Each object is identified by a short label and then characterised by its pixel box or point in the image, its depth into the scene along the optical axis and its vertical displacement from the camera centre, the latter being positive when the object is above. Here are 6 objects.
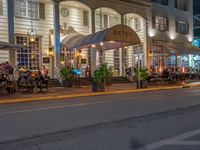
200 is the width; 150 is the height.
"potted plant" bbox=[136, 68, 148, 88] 21.98 -0.32
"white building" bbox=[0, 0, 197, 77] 23.98 +4.12
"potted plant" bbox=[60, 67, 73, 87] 22.42 -0.19
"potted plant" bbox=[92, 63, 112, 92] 19.39 -0.32
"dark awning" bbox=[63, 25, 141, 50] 21.59 +2.65
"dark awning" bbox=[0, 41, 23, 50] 17.57 +1.66
